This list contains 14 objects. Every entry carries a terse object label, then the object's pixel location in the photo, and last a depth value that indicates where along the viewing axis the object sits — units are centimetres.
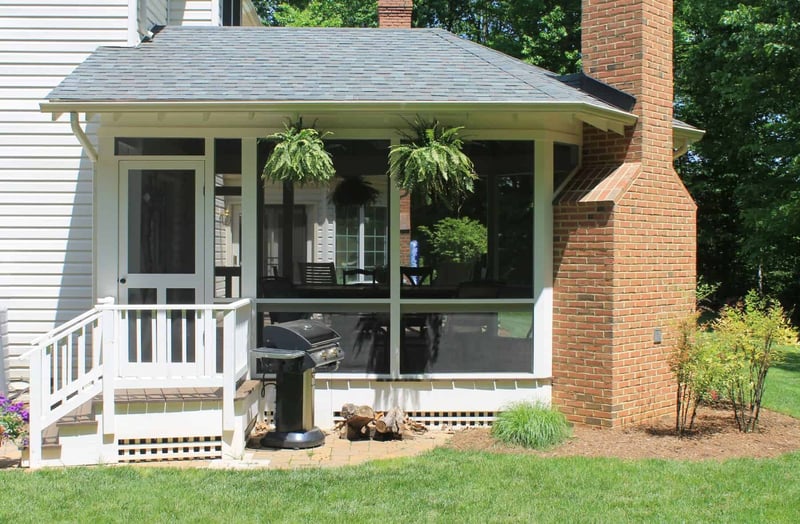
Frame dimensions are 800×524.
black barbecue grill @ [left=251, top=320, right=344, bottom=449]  652
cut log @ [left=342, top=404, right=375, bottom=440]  685
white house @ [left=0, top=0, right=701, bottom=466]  704
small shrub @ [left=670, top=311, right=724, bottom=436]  661
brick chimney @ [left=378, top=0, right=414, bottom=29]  1189
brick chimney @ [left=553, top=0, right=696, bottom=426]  701
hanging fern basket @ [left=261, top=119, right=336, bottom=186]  651
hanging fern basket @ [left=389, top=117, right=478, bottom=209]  643
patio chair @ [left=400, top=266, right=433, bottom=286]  727
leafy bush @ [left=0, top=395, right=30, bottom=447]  618
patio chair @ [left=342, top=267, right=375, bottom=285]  725
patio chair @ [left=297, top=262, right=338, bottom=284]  724
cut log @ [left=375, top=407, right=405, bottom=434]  680
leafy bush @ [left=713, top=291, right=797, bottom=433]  671
